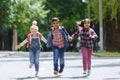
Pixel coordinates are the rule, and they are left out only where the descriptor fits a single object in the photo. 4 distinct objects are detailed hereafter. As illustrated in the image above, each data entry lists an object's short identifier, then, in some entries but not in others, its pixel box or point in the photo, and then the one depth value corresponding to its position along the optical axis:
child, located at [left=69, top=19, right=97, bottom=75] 15.76
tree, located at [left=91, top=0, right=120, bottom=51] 46.56
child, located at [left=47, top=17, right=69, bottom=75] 16.09
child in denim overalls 16.06
